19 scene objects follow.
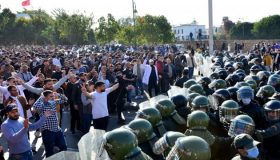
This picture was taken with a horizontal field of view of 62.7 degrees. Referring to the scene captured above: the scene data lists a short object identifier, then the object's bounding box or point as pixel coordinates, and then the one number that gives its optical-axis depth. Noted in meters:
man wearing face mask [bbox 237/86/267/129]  4.27
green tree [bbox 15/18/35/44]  44.93
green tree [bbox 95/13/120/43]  27.70
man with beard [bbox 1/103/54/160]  3.46
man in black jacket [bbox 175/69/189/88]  7.09
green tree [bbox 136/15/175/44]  27.10
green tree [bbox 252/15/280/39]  39.54
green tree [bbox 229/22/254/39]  46.26
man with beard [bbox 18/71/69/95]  5.25
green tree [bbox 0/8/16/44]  42.50
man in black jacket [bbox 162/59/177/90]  9.68
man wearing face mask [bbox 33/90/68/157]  4.18
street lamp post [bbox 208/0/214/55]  15.24
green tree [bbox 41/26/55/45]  43.58
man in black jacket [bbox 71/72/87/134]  5.85
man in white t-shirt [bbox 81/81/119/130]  5.02
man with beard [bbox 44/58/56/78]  9.11
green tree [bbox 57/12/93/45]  32.56
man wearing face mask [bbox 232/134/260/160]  2.63
